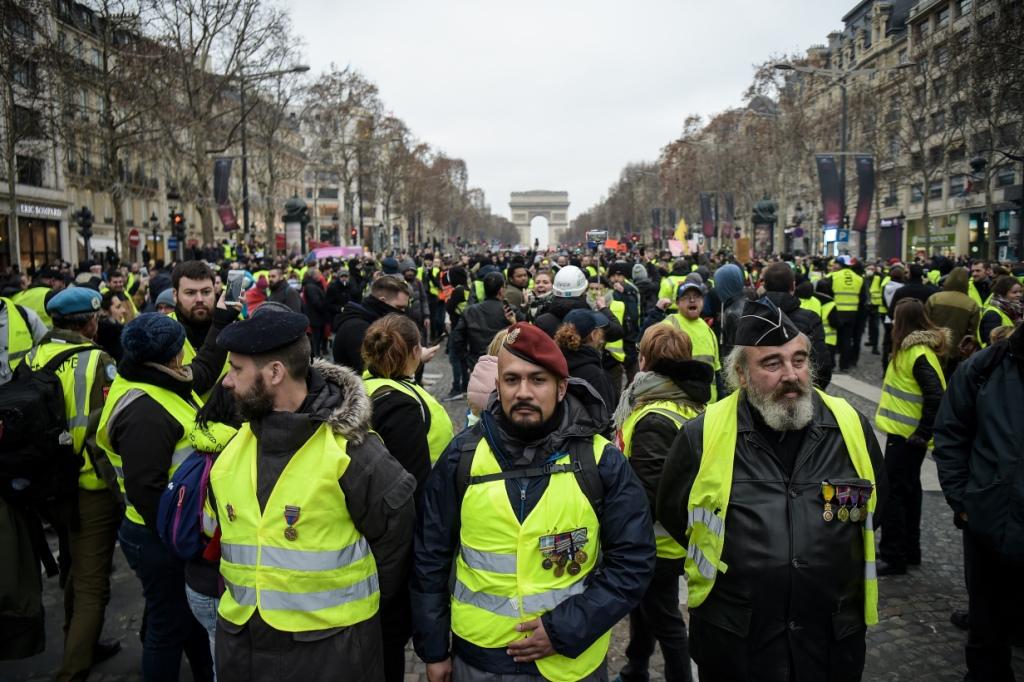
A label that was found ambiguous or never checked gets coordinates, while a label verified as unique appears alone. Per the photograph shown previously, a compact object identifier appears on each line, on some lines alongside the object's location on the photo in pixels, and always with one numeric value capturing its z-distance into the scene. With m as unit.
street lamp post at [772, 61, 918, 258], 23.56
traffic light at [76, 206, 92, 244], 24.36
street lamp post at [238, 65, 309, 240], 25.82
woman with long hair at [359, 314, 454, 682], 3.16
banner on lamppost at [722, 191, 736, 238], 42.97
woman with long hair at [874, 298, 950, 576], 5.08
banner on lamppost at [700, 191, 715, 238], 39.09
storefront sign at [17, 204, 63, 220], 35.09
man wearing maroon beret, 2.51
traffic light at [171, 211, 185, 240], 24.38
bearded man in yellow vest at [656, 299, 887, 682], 2.64
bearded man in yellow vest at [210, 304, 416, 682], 2.54
